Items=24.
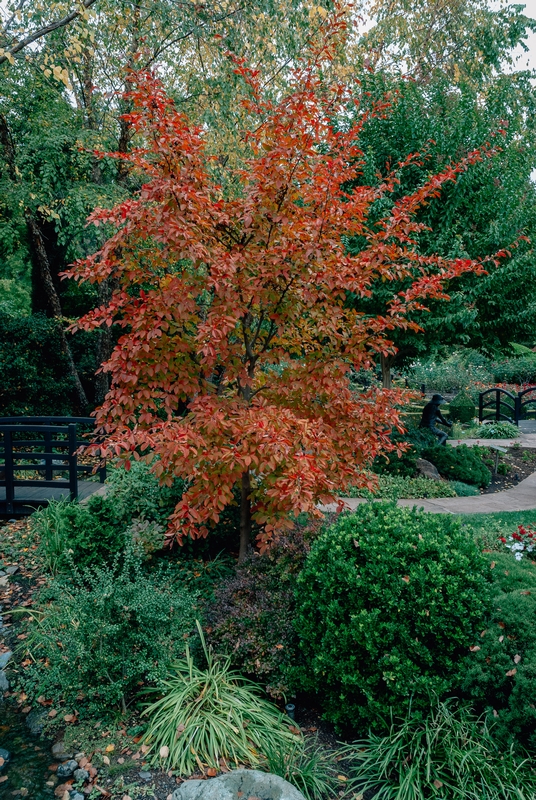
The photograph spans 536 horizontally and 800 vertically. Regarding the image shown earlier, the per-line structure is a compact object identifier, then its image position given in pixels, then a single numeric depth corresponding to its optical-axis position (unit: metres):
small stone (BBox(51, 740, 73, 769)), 2.96
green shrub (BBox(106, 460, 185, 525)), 4.98
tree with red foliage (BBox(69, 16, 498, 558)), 3.51
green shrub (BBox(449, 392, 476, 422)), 14.50
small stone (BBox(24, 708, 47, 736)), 3.21
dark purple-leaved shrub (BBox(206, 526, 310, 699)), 3.37
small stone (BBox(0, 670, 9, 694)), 3.58
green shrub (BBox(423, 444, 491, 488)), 8.31
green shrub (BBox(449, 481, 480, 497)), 7.77
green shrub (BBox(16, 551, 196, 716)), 3.11
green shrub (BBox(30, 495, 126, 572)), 4.47
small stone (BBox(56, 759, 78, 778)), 2.83
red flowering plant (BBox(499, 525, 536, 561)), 4.23
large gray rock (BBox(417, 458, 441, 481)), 8.16
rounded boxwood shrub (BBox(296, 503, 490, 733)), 2.88
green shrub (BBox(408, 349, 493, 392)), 18.61
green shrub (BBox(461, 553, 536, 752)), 2.60
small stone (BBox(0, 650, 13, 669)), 3.76
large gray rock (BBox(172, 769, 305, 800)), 2.34
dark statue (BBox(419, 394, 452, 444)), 9.44
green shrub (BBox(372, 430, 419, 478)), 8.08
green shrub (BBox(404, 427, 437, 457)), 8.85
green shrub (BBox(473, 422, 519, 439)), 11.89
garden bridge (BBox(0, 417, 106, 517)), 6.38
